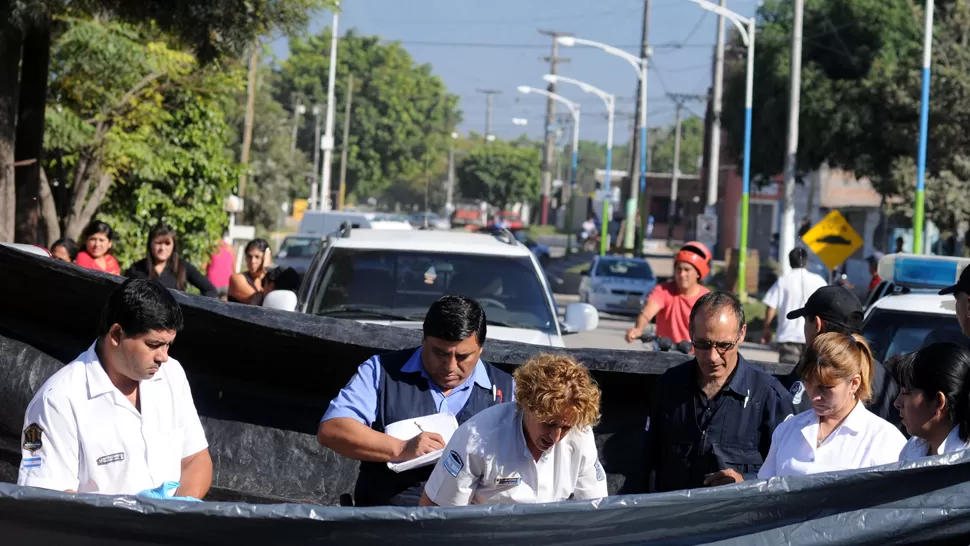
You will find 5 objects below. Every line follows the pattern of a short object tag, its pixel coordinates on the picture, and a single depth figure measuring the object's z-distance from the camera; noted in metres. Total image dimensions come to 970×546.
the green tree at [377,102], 105.19
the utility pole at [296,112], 59.56
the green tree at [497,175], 114.50
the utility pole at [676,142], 65.39
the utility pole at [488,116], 140.50
